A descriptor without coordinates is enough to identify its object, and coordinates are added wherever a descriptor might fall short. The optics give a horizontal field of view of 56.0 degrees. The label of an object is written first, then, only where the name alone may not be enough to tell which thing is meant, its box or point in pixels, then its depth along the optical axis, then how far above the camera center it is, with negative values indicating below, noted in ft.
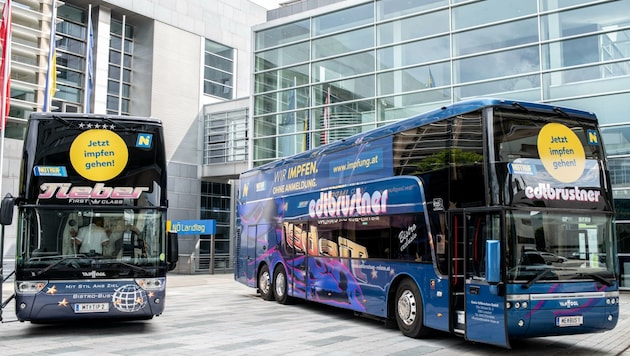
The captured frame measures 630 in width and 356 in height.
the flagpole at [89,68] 81.66 +22.97
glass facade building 64.95 +21.83
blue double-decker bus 26.81 +0.51
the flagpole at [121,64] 102.47 +29.46
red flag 59.77 +18.03
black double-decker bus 32.48 +0.70
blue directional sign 93.91 +0.98
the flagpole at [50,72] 73.41 +20.09
